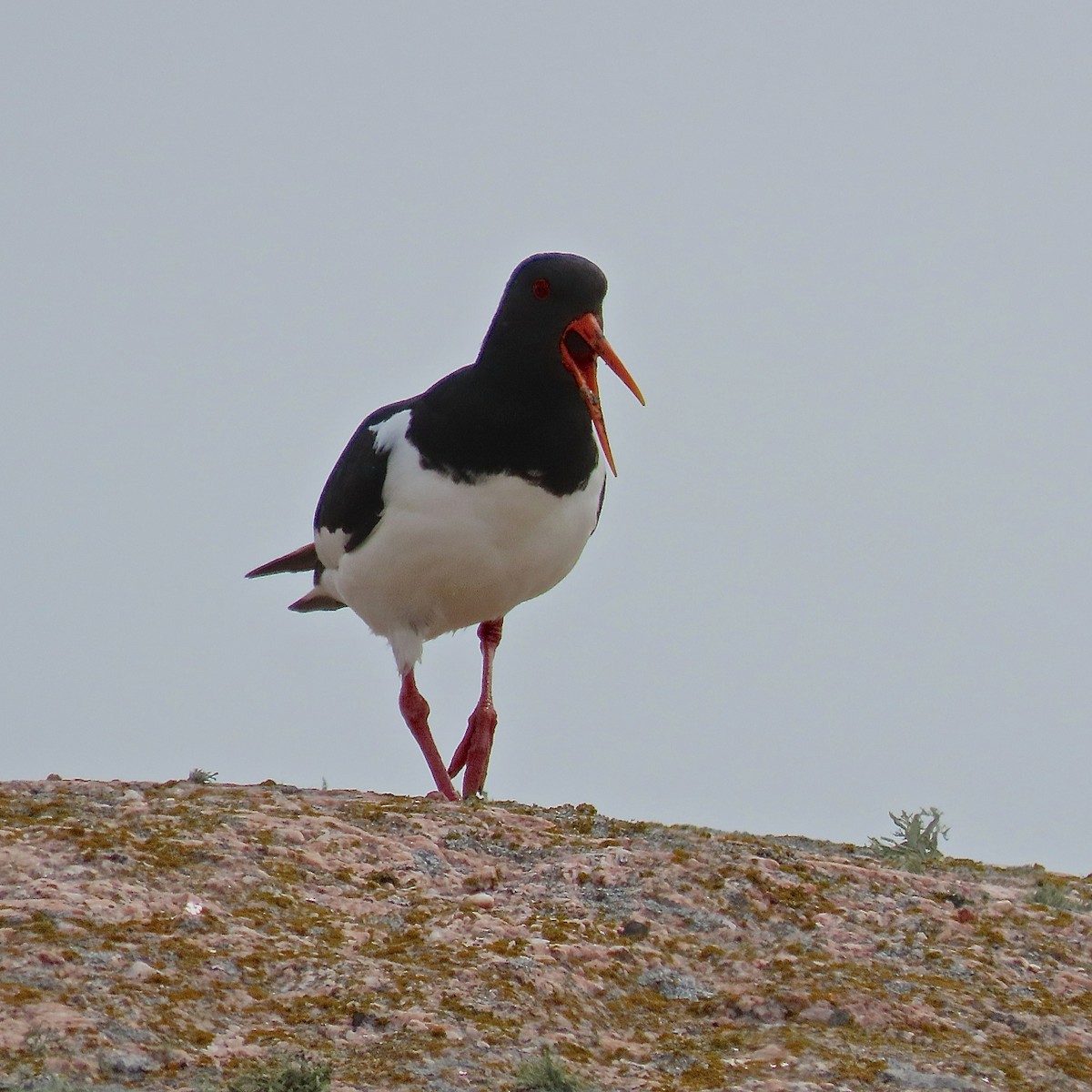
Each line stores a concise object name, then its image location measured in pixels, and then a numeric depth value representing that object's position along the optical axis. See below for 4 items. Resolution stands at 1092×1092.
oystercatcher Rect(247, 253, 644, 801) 17.92
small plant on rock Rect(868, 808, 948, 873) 14.84
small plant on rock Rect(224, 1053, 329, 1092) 8.25
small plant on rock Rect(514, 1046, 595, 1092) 8.69
